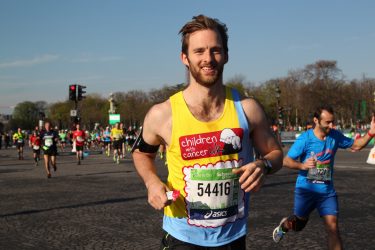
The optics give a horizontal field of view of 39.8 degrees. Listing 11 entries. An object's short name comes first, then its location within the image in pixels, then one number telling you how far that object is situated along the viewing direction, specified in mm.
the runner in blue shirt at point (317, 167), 5430
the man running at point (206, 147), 2746
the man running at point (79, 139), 21766
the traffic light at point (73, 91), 30172
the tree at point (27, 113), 128125
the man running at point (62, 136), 40406
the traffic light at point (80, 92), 30350
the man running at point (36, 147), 22516
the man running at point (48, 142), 15773
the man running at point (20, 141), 28422
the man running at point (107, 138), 30631
